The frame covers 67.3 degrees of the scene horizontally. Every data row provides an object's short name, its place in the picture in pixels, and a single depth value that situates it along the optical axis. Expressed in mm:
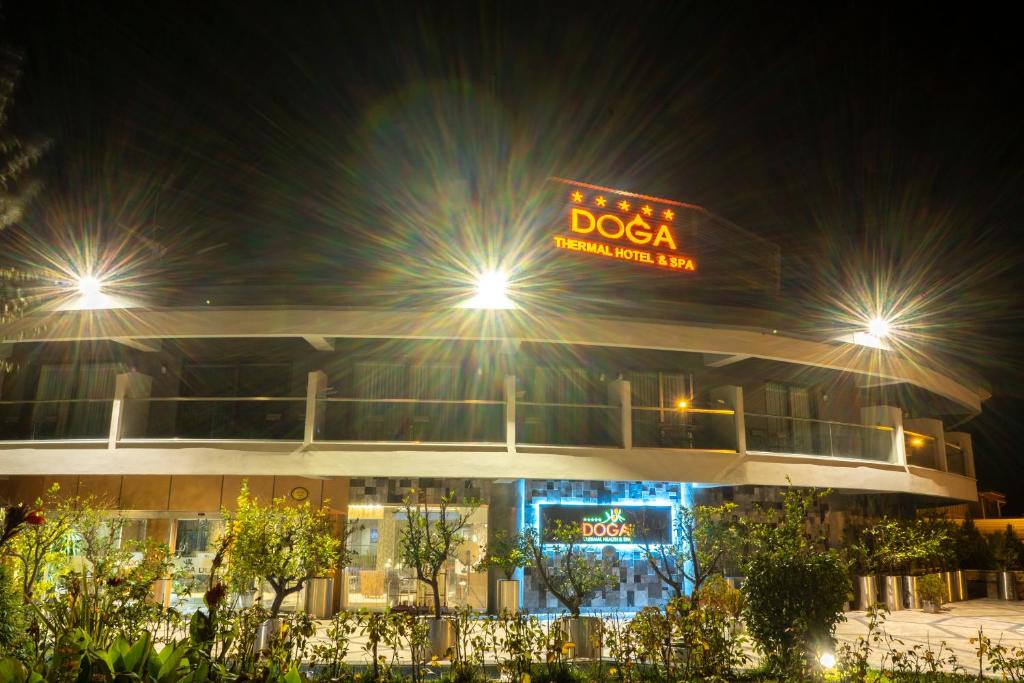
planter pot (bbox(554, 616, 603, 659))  11211
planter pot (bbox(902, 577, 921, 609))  19547
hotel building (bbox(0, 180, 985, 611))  15688
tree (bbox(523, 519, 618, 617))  12625
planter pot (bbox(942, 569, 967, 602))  20958
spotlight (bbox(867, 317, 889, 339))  17922
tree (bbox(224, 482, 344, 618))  12023
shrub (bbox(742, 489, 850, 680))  7879
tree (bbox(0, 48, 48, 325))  8852
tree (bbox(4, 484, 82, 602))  8492
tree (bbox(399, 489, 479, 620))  12836
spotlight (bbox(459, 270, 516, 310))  15914
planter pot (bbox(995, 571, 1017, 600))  21781
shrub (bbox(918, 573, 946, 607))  18484
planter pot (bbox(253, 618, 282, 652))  11164
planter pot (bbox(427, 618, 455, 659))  11133
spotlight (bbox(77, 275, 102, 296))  15656
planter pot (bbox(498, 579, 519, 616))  15461
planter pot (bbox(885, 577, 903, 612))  19406
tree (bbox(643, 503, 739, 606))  13781
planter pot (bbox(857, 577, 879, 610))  18953
